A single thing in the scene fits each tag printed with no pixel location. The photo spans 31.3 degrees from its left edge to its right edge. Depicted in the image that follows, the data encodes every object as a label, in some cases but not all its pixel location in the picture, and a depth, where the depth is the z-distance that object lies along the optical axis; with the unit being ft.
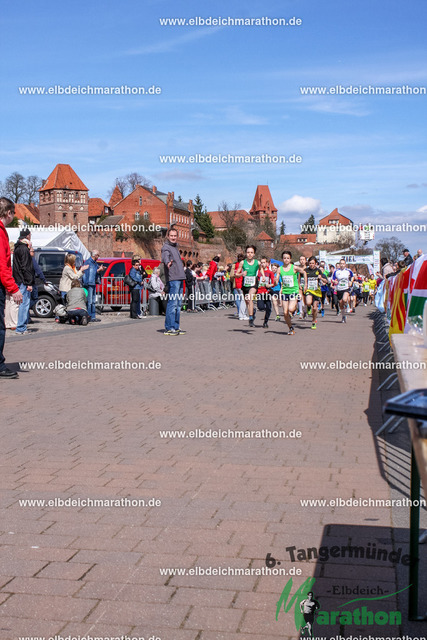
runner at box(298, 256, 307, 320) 70.90
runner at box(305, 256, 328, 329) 65.72
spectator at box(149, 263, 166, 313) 81.48
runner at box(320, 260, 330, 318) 91.86
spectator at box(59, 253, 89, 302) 63.26
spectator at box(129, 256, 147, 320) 77.77
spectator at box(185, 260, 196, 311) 91.79
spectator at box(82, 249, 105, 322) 71.82
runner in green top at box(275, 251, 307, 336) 58.34
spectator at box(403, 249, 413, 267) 67.72
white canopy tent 91.97
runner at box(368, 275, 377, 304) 153.43
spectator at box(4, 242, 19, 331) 51.43
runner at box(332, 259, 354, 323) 76.94
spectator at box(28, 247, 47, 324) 58.33
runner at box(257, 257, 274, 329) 63.77
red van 89.40
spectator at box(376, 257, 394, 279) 81.81
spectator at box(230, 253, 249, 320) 75.46
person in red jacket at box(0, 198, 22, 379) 31.17
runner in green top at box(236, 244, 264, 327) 62.39
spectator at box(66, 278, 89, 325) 64.28
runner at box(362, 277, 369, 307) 153.69
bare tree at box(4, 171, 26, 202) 306.76
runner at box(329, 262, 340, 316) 83.89
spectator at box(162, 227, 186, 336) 54.13
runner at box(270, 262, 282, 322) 67.10
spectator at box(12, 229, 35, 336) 51.52
